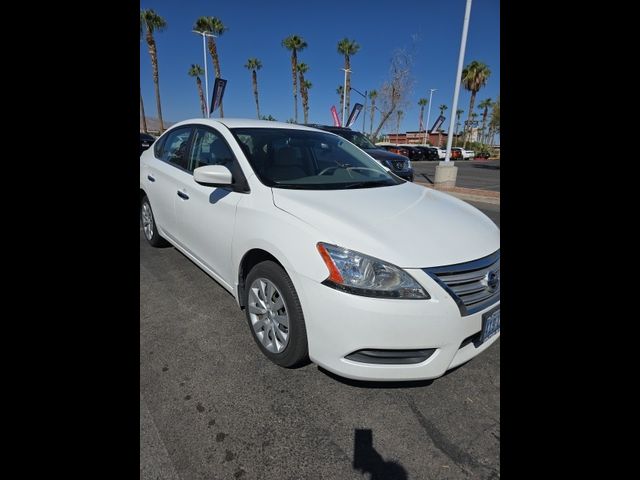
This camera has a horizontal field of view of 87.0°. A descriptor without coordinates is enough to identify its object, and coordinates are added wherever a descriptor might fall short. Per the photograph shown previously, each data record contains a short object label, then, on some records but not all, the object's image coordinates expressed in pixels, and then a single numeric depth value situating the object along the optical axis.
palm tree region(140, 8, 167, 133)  27.12
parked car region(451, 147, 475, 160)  35.72
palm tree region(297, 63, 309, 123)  38.72
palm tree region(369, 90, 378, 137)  49.28
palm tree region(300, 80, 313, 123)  38.35
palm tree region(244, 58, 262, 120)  39.94
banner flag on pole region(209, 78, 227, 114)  15.71
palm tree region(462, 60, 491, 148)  35.84
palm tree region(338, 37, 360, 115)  33.09
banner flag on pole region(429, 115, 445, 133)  43.61
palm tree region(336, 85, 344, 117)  58.46
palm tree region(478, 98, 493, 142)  61.47
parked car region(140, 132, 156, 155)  17.17
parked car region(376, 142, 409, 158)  27.26
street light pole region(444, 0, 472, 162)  9.29
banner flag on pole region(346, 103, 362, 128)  20.00
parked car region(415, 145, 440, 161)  32.75
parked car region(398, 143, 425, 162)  31.34
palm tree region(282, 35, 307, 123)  33.12
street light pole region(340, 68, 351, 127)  25.39
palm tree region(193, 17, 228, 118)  28.38
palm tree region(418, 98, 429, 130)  71.41
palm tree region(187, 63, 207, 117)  41.65
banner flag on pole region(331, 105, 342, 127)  18.81
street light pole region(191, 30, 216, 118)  22.76
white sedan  1.62
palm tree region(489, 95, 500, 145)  37.82
